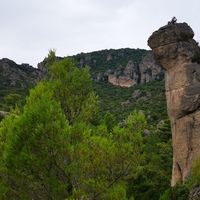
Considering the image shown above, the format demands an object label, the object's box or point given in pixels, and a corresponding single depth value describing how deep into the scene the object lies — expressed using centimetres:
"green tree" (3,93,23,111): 6376
